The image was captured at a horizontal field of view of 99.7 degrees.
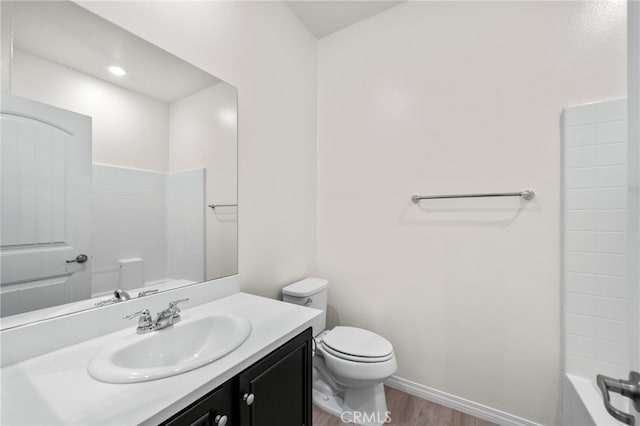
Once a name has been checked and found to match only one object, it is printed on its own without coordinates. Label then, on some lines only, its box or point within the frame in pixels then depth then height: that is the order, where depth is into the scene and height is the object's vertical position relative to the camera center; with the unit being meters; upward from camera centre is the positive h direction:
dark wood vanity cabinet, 0.70 -0.56
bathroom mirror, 0.79 +0.16
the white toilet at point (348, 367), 1.39 -0.81
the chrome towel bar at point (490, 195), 1.39 +0.09
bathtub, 1.00 -0.78
